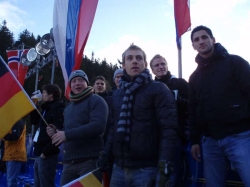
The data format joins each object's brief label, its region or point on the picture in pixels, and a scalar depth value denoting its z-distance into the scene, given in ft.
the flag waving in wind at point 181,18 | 11.90
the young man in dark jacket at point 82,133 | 7.62
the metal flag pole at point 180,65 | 11.28
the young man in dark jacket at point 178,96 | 7.28
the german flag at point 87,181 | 6.77
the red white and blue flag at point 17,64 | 27.93
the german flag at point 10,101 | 7.38
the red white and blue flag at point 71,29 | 11.58
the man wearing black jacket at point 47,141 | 10.05
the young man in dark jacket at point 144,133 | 5.75
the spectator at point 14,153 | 14.57
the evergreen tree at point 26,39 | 126.58
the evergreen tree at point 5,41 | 120.46
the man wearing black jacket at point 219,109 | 5.71
